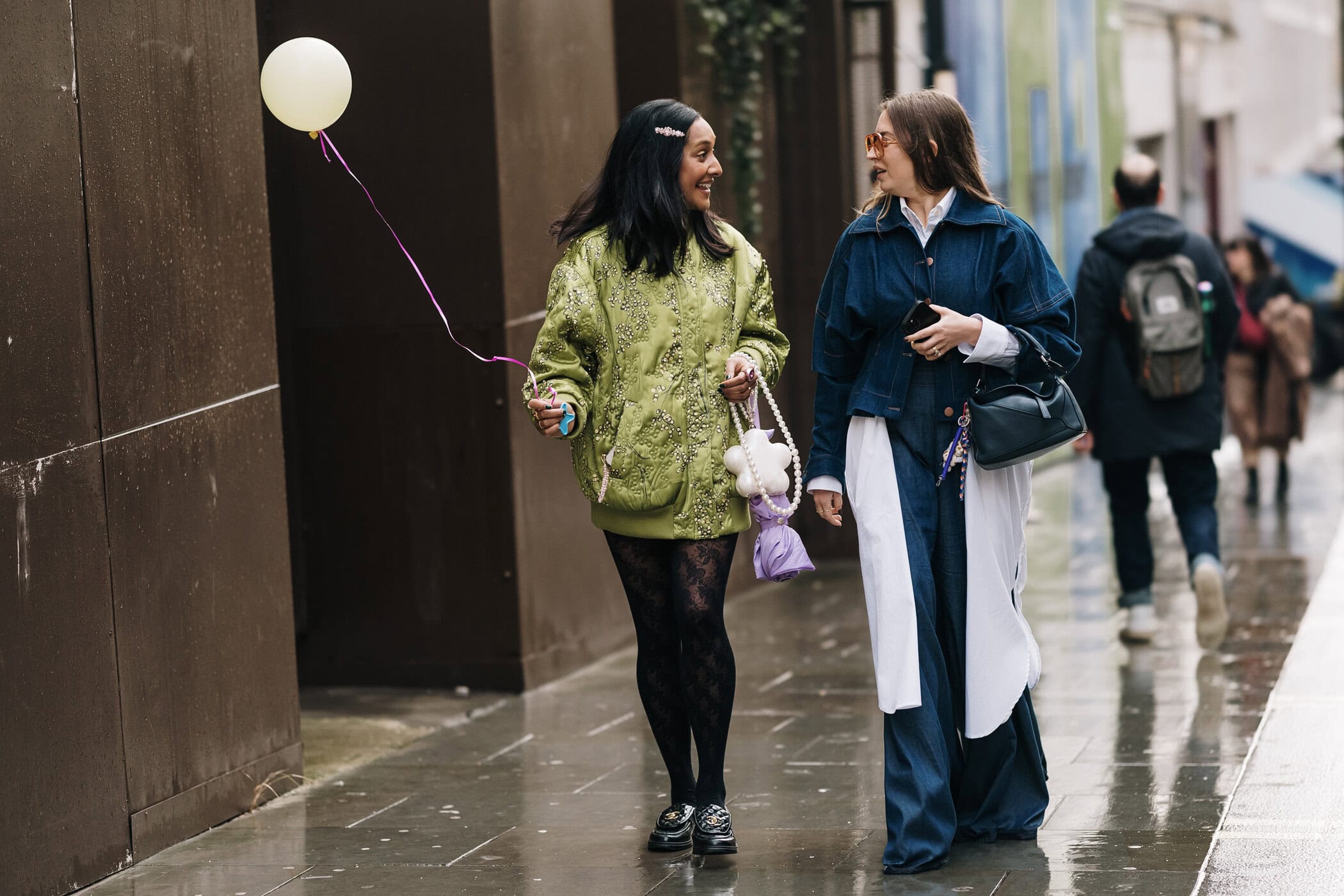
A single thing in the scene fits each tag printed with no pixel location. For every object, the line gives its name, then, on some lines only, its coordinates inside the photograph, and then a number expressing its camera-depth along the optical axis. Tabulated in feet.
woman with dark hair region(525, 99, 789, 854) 33.32
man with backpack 52.95
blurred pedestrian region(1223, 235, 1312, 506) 86.07
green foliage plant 66.08
